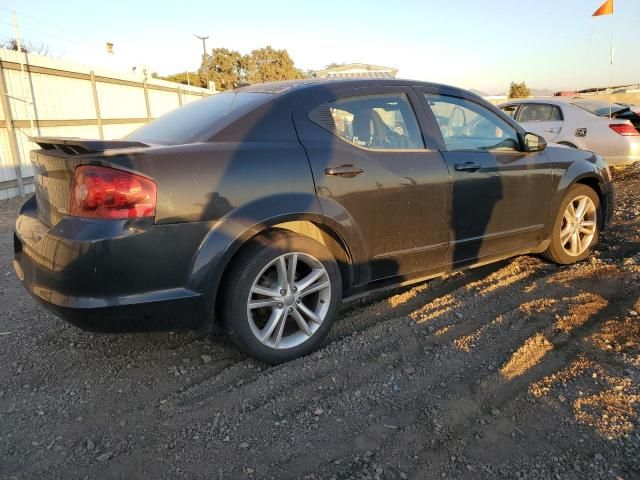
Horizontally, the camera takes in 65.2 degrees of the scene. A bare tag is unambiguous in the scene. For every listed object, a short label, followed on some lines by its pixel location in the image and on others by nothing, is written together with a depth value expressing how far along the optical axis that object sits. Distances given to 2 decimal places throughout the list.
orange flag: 9.07
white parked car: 8.45
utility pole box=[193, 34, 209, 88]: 48.66
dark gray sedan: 2.50
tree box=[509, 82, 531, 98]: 38.88
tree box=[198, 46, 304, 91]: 48.69
